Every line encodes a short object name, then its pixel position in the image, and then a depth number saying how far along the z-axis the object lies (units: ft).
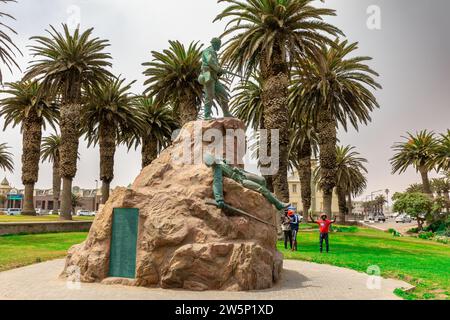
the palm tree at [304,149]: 126.00
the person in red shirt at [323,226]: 50.51
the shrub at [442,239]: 99.11
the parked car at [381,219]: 269.03
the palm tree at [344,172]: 165.78
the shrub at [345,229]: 110.52
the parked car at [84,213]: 215.92
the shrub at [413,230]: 133.82
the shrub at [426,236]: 114.01
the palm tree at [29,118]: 115.65
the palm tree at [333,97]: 96.17
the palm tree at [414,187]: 284.82
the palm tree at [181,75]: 96.07
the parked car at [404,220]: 233.39
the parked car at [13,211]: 199.83
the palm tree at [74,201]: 250.90
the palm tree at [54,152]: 161.80
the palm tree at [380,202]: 425.69
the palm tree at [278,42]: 70.03
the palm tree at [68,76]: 97.96
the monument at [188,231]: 27.27
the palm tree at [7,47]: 77.56
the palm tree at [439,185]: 217.64
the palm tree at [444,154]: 140.05
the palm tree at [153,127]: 118.21
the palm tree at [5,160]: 195.92
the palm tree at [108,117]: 110.42
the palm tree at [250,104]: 106.63
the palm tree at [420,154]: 150.00
